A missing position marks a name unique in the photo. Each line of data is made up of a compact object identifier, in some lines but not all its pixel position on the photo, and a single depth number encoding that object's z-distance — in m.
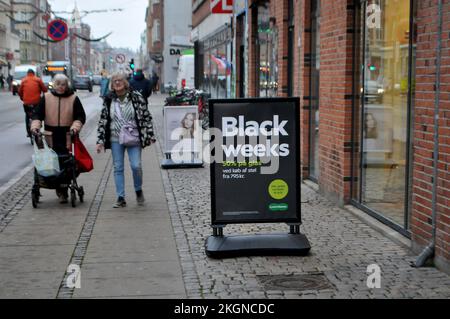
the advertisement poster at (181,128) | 14.20
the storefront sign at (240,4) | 14.14
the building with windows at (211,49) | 25.22
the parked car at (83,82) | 73.44
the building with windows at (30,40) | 113.00
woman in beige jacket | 10.39
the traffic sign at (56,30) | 22.20
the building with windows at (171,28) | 68.12
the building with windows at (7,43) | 94.38
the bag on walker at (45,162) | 10.06
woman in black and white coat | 10.05
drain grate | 6.26
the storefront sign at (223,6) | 11.97
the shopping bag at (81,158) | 10.39
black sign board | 7.31
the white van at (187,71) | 37.34
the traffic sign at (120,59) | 43.28
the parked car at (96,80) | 102.97
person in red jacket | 18.91
